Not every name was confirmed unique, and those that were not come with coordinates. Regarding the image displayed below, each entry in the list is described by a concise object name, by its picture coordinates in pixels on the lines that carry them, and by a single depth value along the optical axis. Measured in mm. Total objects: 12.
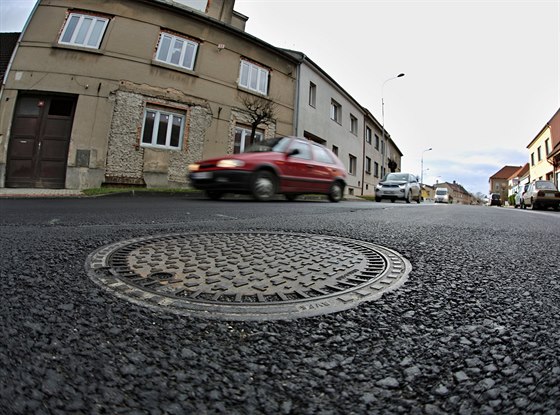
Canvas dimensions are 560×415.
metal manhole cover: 1149
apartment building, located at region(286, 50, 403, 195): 17031
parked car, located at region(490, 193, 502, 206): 39494
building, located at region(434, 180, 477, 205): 96050
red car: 7055
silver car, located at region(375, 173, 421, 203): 14547
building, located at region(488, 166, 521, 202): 88888
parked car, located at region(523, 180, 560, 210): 14850
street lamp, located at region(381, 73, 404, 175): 23067
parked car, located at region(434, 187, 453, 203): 38094
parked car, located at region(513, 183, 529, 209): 18653
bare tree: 12625
